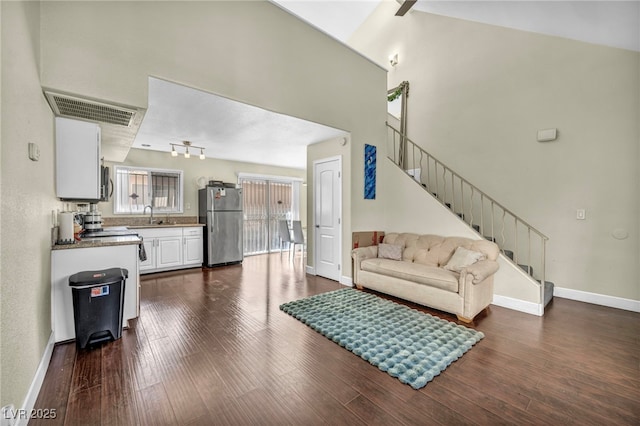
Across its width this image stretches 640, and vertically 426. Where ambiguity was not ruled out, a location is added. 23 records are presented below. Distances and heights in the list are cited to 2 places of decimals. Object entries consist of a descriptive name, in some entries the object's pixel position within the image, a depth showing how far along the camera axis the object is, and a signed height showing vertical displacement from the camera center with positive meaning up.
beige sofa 2.86 -0.74
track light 4.70 +1.30
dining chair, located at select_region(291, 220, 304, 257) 6.20 -0.52
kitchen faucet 5.33 +0.05
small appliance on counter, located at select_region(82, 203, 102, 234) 3.63 -0.10
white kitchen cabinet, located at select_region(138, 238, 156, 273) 4.82 -0.78
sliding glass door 6.99 +0.12
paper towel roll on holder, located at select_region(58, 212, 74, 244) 2.52 -0.13
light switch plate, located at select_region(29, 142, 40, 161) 1.67 +0.42
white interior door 4.47 -0.06
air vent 2.25 +1.01
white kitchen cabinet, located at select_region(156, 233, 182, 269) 4.98 -0.75
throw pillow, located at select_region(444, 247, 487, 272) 3.17 -0.59
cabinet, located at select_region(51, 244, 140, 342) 2.33 -0.51
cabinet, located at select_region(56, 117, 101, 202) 2.53 +0.55
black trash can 2.23 -0.81
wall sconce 6.26 +3.75
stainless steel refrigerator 5.51 -0.20
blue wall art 4.48 +0.71
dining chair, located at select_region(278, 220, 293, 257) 6.52 -0.43
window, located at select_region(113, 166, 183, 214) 5.14 +0.51
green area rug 2.03 -1.19
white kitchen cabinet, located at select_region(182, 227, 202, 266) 5.32 -0.66
